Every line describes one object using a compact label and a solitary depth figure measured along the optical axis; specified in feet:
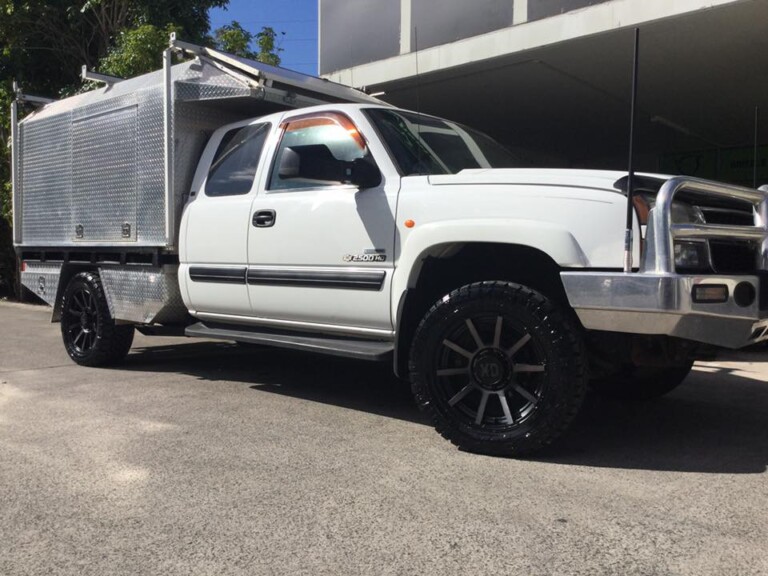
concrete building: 25.46
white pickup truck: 11.05
